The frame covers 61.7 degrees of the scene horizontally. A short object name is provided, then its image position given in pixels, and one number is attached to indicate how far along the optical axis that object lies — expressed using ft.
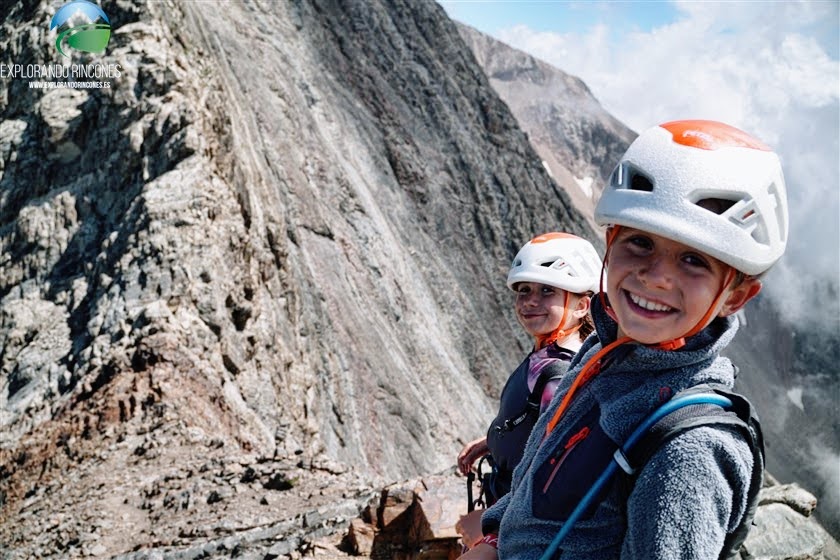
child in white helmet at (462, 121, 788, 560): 5.37
